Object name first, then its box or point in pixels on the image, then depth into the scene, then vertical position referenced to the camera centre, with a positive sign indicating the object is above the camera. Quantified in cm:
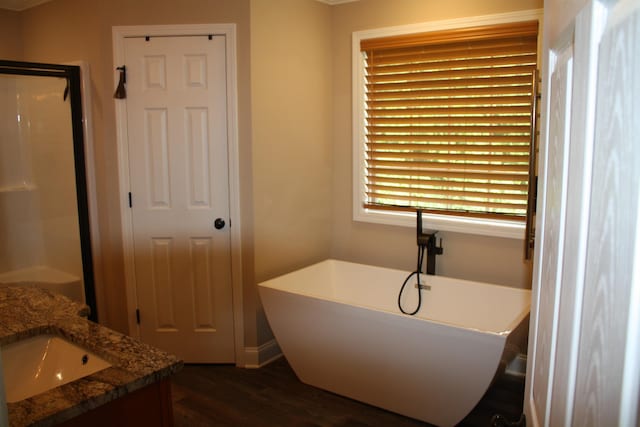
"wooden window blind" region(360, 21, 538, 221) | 328 +23
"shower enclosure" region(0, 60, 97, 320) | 363 -21
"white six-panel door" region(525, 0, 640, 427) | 50 -8
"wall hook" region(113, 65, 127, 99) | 339 +45
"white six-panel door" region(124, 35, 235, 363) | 342 -25
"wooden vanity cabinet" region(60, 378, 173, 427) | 139 -70
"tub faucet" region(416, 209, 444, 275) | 353 -61
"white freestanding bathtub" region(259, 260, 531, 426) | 263 -102
